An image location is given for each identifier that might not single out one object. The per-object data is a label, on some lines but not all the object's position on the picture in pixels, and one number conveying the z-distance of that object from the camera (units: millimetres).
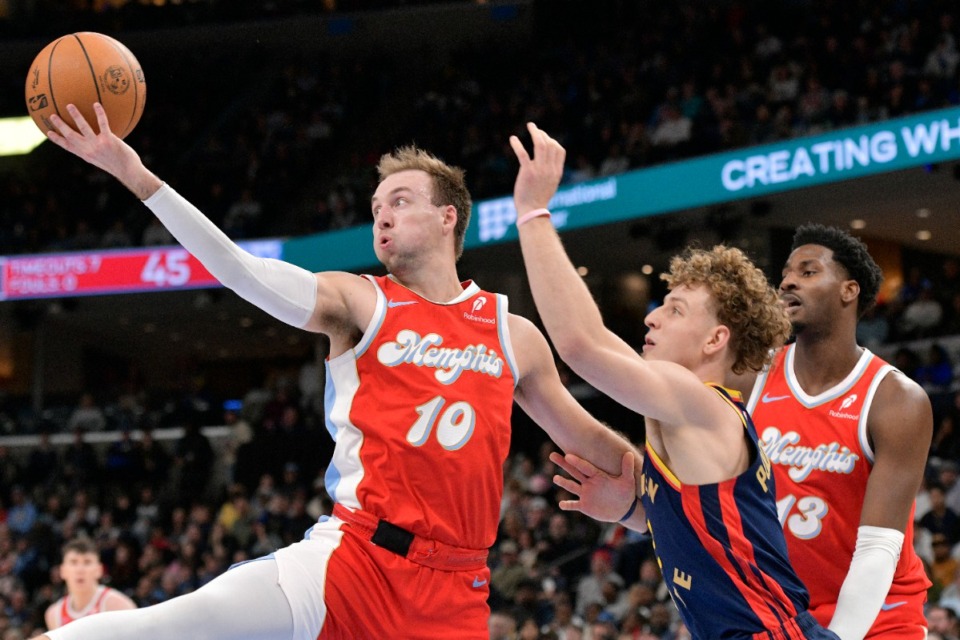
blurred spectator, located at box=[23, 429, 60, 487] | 19359
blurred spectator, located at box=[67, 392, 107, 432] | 20562
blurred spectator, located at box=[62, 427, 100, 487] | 19141
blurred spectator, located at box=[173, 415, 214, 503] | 18188
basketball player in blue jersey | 3334
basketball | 4160
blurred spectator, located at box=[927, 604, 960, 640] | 8562
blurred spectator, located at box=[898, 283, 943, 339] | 13859
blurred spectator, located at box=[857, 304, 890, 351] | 13953
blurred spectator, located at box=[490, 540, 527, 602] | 12281
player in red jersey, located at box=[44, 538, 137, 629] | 8430
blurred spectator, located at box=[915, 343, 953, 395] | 12750
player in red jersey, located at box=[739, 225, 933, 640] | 3969
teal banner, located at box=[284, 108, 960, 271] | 13141
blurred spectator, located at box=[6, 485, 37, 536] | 18188
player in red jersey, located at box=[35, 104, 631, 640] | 3799
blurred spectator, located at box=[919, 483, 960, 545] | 10273
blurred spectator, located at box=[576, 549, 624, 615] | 11805
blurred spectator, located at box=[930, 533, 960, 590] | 9789
